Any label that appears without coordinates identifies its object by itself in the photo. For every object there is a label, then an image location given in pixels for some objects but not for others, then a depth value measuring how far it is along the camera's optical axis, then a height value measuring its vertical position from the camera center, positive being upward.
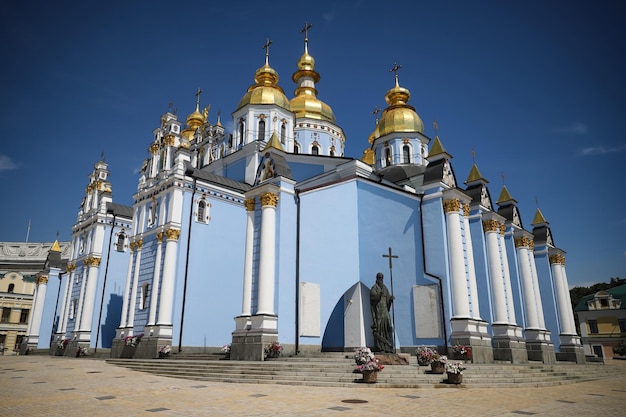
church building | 16.67 +3.62
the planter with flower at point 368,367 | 10.14 -0.57
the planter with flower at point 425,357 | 12.17 -0.43
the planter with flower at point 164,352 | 18.34 -0.41
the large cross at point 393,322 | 17.36 +0.71
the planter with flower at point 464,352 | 15.92 -0.39
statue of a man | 14.24 +0.84
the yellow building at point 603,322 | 42.22 +1.71
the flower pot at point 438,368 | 11.46 -0.68
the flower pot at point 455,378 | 10.43 -0.84
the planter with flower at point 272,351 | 14.78 -0.31
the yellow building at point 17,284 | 43.88 +5.94
